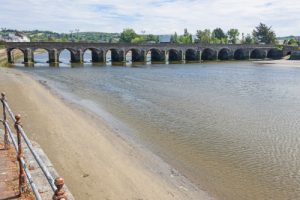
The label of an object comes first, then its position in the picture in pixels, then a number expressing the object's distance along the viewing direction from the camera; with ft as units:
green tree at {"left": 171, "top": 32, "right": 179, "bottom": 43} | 427.75
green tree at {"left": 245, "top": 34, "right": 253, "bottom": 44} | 367.52
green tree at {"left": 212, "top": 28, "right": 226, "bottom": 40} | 412.82
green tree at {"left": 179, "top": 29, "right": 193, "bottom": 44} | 384.35
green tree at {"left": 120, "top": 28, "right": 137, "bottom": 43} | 413.46
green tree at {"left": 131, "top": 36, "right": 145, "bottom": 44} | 396.11
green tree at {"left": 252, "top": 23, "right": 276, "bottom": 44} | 364.63
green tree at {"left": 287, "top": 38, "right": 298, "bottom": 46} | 342.20
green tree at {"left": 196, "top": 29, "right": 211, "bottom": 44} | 374.87
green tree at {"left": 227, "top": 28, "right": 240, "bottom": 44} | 380.69
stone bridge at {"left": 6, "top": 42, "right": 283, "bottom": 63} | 187.77
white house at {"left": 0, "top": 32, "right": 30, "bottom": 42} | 398.04
